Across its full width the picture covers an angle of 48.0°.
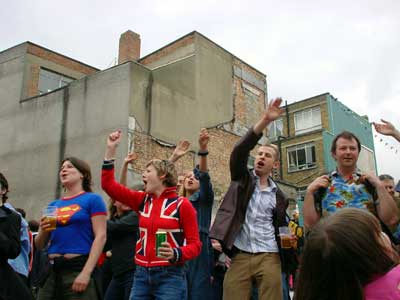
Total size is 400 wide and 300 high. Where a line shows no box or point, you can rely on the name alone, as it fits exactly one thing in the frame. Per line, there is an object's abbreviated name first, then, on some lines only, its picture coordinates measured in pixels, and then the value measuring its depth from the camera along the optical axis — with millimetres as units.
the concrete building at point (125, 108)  16219
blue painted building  33744
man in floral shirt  3930
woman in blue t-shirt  3948
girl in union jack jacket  3934
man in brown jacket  4191
